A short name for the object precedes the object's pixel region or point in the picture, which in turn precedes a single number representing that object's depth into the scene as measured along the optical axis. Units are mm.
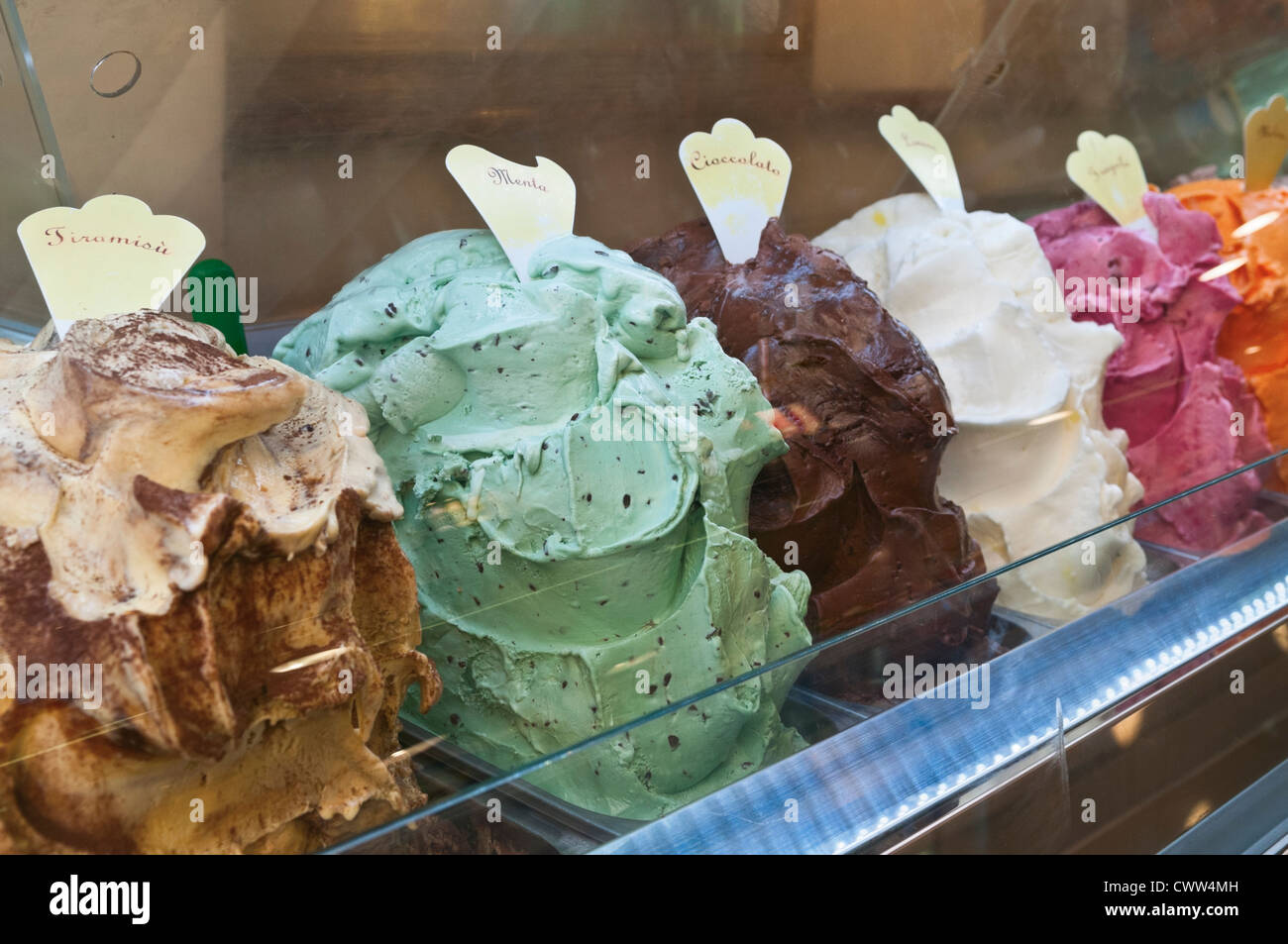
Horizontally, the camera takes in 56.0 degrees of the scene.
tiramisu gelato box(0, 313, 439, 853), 736
